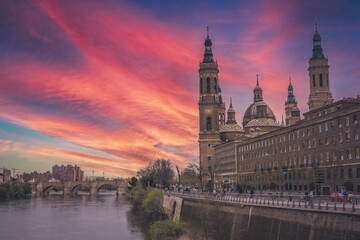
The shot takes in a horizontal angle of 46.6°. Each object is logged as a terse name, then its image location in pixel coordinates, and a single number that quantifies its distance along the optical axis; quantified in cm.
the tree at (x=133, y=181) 17250
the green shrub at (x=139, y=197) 11059
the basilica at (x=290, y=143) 6981
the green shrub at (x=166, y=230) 5322
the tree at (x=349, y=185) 6182
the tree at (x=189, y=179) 14725
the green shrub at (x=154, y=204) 7931
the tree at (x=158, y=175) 14088
